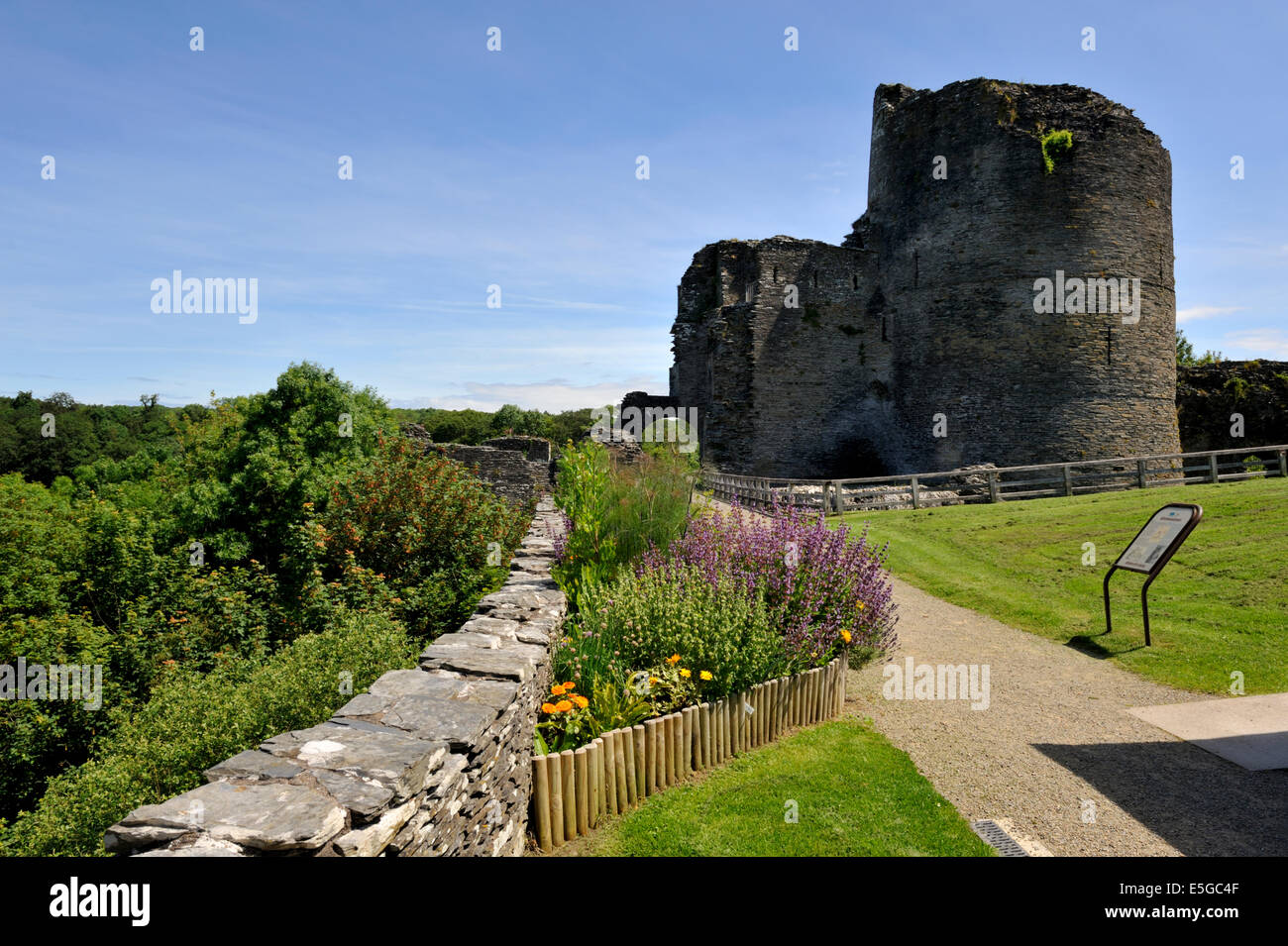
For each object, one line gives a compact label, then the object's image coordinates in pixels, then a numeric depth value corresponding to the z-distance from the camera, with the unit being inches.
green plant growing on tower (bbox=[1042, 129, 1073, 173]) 892.6
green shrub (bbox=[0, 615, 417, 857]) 201.0
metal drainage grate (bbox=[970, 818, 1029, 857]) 164.6
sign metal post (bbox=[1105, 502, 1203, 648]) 286.0
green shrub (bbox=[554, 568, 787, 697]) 218.2
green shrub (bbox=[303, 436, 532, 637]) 386.3
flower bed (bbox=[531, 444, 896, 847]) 187.6
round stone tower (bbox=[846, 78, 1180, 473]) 896.3
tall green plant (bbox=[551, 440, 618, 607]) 284.7
